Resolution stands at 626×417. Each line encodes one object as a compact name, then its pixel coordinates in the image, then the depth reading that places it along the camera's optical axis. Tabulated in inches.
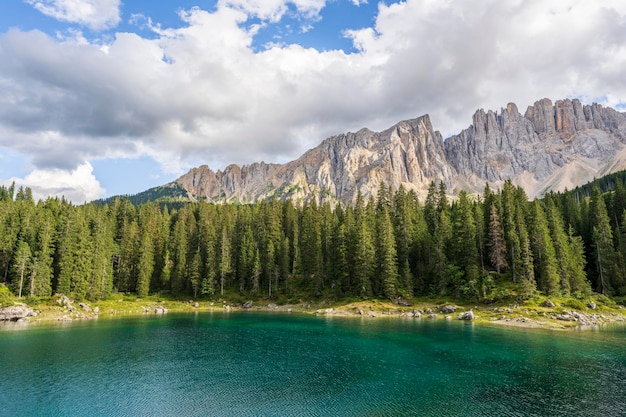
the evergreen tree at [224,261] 4815.5
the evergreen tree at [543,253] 3358.8
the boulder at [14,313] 3105.3
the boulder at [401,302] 3713.1
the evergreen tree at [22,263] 3627.0
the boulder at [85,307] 3746.3
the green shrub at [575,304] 3090.6
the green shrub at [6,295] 3264.3
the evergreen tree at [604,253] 3622.0
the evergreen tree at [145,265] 4643.2
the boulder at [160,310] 4055.4
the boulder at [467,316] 3070.9
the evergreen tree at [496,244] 3750.0
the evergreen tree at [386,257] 3880.4
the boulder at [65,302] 3634.6
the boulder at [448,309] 3366.4
